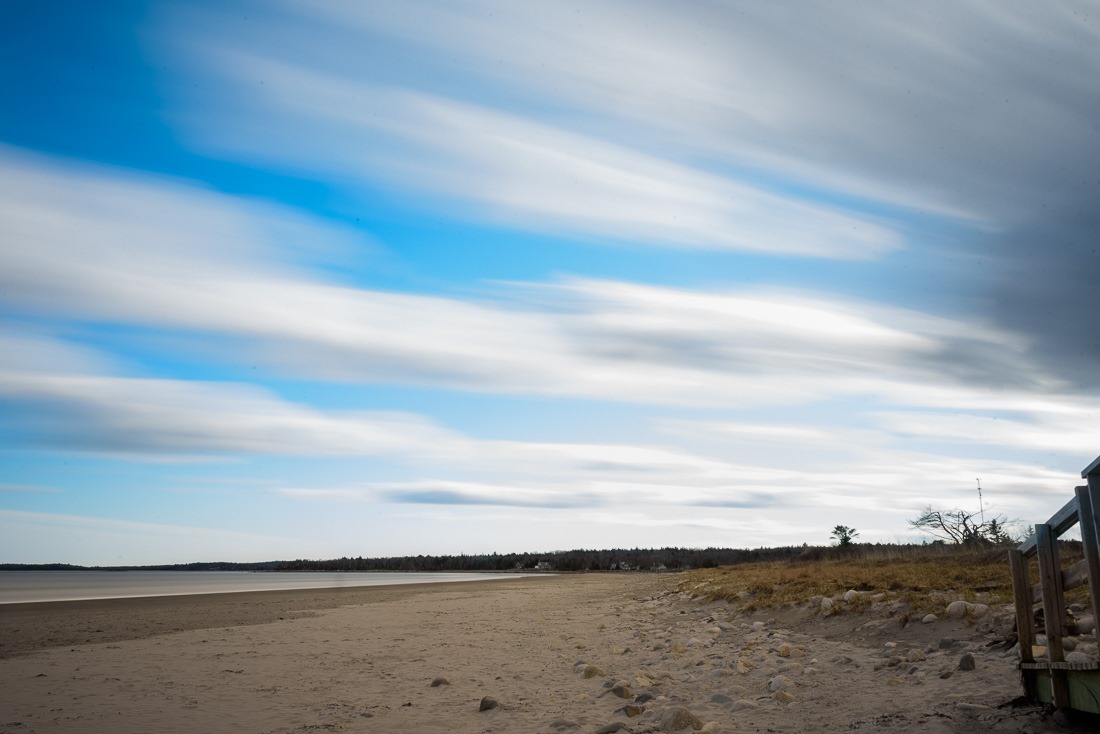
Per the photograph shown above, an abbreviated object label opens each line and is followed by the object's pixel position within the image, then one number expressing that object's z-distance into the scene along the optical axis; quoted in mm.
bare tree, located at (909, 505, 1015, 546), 35066
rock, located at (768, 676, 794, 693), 10859
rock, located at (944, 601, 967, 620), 12523
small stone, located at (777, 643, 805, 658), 13055
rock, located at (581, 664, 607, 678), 12984
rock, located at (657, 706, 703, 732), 9117
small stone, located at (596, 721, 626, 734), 9054
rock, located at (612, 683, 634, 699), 11031
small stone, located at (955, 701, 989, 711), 8461
